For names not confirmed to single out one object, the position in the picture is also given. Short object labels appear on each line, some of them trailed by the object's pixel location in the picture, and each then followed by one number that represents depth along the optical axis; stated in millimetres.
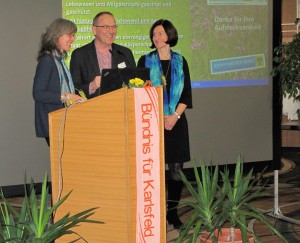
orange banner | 3375
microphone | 3824
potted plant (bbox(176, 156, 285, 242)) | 3389
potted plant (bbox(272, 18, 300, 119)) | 5475
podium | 3375
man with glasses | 4922
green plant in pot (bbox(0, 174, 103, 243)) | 2969
